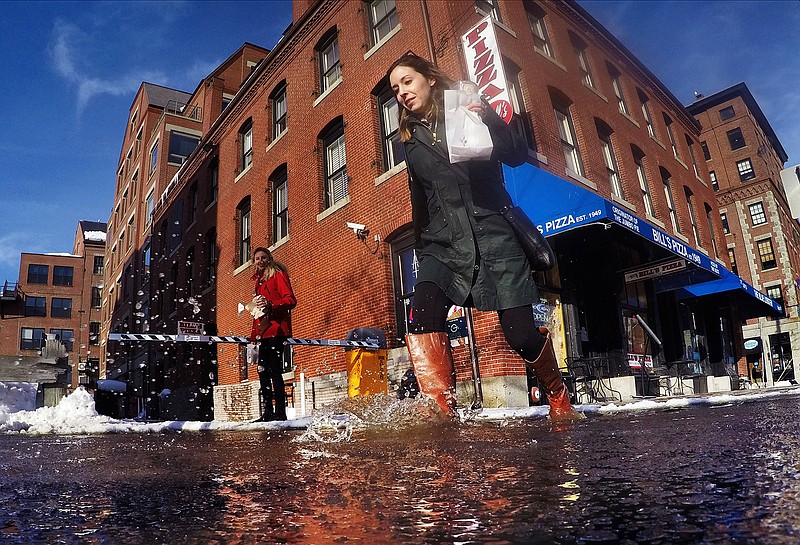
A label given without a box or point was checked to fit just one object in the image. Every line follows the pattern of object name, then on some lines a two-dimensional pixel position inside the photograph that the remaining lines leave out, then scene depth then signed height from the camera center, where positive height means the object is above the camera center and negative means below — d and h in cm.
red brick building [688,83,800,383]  1850 +508
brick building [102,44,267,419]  1841 +654
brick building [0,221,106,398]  5103 +991
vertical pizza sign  870 +517
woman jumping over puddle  310 +74
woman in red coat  615 +66
